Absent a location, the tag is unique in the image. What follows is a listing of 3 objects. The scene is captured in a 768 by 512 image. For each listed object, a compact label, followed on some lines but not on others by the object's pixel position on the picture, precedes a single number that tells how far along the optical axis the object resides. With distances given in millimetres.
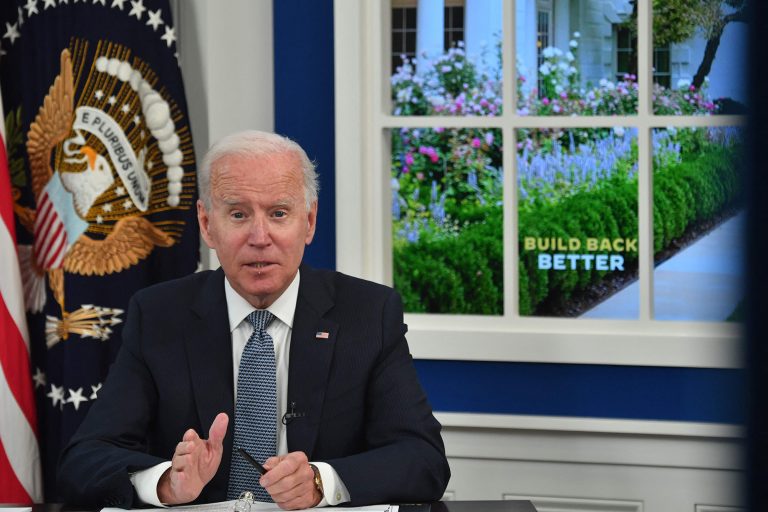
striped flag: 5109
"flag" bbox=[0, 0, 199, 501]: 5180
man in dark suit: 3471
